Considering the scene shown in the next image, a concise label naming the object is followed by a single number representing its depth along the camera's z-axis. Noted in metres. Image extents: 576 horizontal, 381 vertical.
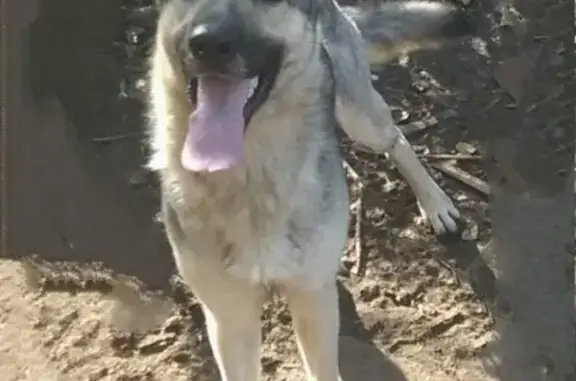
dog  1.98
